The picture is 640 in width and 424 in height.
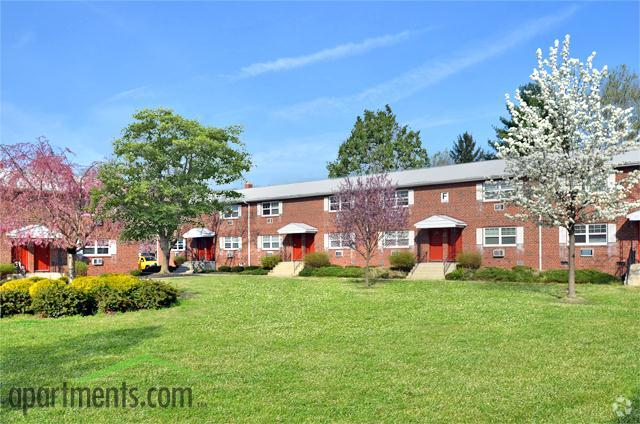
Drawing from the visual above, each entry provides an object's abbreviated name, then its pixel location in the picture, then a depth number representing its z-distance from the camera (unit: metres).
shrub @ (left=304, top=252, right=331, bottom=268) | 35.94
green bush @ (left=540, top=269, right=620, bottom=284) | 24.72
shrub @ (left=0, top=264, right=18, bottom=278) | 28.73
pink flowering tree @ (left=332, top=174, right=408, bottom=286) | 22.66
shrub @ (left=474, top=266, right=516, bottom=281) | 26.44
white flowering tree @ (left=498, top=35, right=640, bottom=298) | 17.59
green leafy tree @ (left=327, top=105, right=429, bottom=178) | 61.84
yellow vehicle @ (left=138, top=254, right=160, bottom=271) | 43.34
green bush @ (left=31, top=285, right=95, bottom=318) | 14.58
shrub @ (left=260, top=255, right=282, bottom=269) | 38.31
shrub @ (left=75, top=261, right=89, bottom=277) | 30.18
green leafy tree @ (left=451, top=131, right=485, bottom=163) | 63.84
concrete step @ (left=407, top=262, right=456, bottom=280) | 30.06
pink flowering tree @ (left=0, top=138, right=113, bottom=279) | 18.28
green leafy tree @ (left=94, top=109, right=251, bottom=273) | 32.62
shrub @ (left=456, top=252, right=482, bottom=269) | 30.25
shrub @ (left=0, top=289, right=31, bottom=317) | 14.96
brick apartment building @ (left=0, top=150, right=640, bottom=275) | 27.59
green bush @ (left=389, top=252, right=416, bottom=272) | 32.03
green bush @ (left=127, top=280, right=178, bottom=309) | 15.49
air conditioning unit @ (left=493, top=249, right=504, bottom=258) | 30.32
